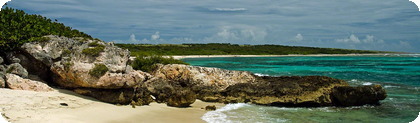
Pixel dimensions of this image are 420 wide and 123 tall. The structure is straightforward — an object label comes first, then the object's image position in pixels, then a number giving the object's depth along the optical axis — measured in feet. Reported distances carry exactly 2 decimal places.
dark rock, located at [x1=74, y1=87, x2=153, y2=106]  45.11
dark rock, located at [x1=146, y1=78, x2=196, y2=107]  48.60
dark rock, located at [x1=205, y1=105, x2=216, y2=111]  48.07
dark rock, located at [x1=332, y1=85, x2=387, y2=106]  53.52
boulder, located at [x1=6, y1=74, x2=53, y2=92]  42.43
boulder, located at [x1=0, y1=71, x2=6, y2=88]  41.93
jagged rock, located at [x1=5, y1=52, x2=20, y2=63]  46.92
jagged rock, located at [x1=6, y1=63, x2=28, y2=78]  44.62
